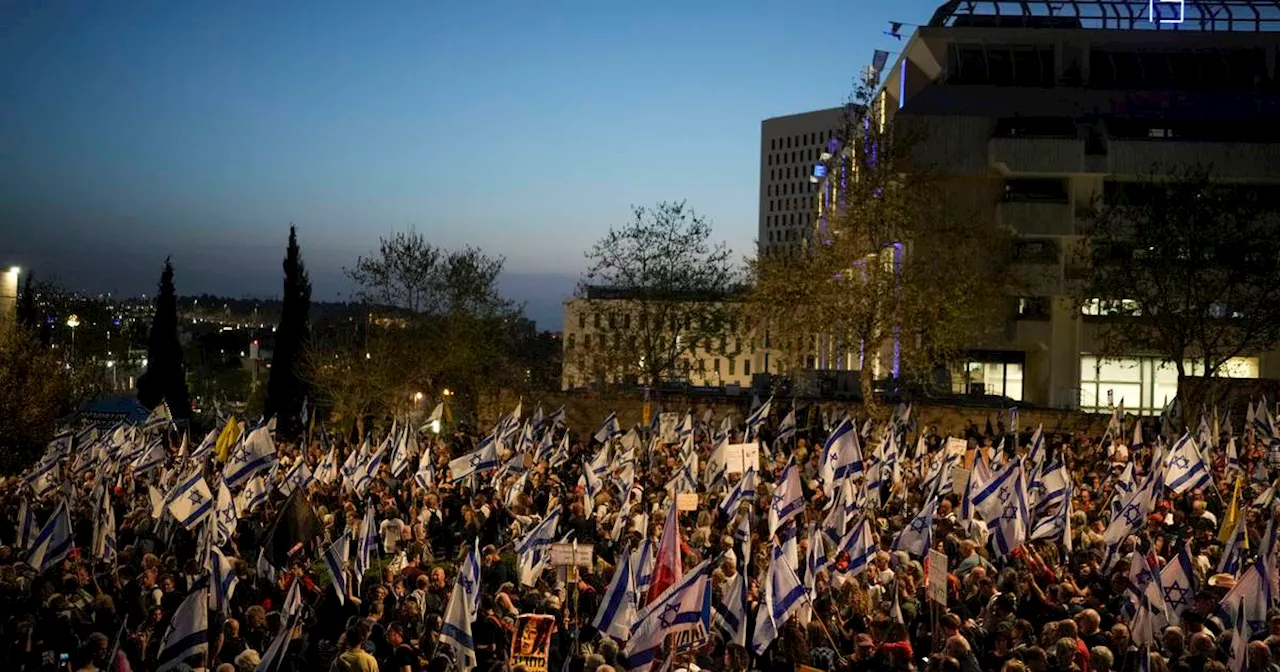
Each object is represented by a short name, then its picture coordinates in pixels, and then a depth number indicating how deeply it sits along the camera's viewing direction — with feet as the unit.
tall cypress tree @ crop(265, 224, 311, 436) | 187.73
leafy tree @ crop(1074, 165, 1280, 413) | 141.79
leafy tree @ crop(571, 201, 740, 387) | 185.57
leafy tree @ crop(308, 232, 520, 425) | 152.66
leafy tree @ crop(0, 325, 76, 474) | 83.20
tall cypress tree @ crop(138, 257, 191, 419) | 215.31
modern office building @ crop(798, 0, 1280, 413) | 189.16
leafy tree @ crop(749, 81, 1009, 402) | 133.18
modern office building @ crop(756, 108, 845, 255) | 633.20
